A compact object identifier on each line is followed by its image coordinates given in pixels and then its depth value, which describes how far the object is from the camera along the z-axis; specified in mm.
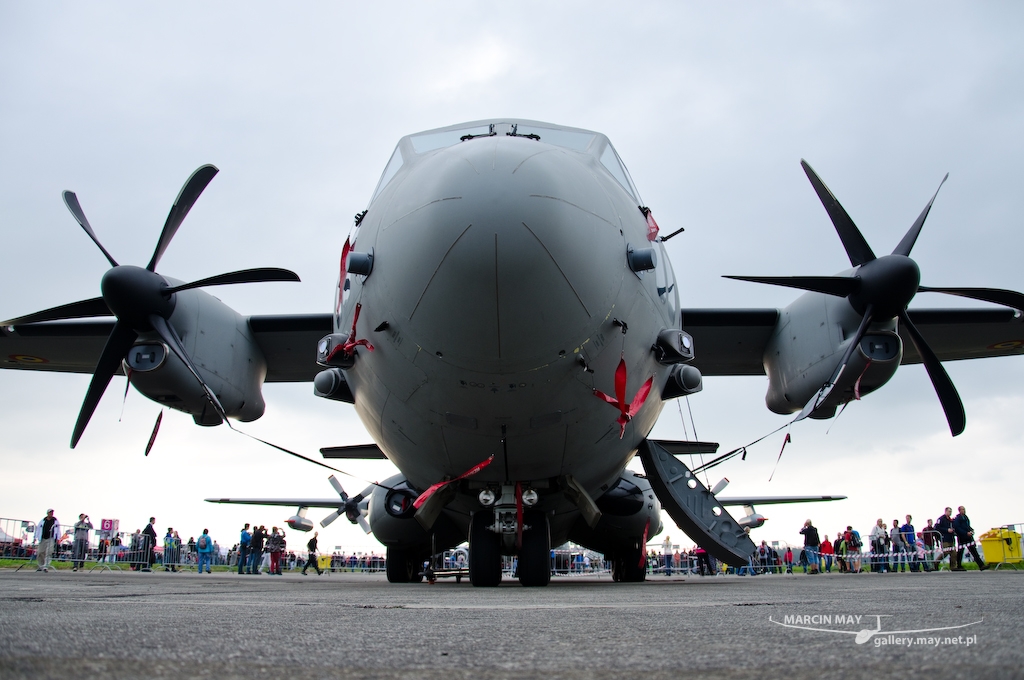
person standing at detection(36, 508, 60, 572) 16938
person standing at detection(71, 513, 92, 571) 21438
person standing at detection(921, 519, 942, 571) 20172
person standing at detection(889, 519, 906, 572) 21234
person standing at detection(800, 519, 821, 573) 21812
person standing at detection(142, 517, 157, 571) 23016
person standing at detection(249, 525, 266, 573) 22528
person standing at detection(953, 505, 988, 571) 16344
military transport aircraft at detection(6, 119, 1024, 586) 5488
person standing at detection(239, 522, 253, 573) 22938
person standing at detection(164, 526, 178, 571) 27214
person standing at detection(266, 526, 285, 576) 24531
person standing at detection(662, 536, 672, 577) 37259
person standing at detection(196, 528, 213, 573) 22312
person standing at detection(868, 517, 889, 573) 21669
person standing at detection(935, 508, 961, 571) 17242
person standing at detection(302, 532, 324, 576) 28544
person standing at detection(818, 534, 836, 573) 23381
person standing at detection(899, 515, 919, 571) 20466
